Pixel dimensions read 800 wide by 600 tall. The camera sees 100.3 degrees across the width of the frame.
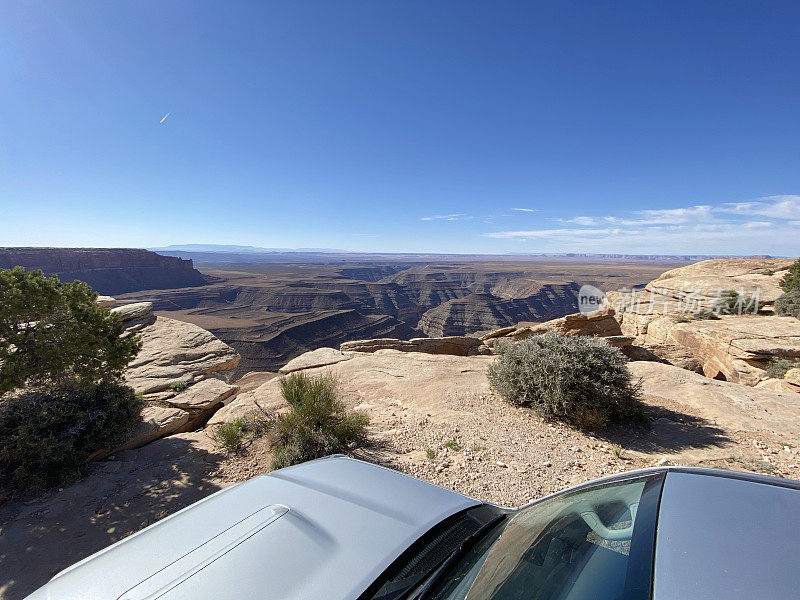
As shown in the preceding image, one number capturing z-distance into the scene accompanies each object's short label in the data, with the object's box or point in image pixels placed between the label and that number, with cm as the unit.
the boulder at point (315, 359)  1032
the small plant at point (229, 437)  468
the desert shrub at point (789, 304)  1259
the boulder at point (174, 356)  766
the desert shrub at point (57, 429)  384
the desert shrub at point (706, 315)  1457
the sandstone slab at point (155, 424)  505
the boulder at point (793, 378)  761
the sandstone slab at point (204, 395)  663
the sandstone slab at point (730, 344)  1018
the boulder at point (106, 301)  1197
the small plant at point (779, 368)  928
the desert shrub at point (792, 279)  1430
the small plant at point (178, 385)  715
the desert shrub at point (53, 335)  441
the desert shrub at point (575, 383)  513
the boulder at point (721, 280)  1603
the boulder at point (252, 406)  587
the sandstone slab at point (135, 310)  1104
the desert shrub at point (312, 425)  418
